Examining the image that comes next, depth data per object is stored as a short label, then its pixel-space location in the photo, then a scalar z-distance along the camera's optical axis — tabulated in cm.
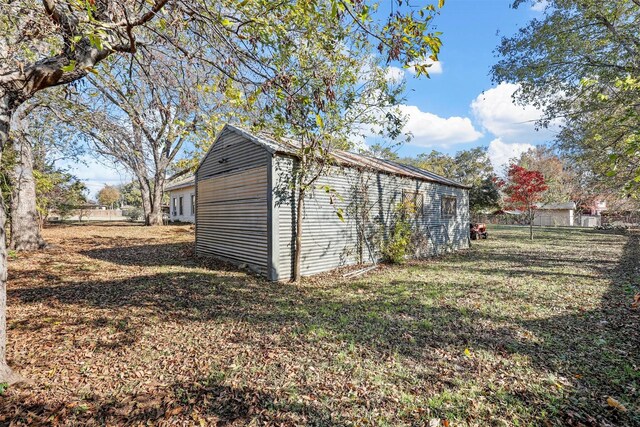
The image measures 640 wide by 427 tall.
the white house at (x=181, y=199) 2428
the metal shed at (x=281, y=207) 739
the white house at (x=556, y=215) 3481
